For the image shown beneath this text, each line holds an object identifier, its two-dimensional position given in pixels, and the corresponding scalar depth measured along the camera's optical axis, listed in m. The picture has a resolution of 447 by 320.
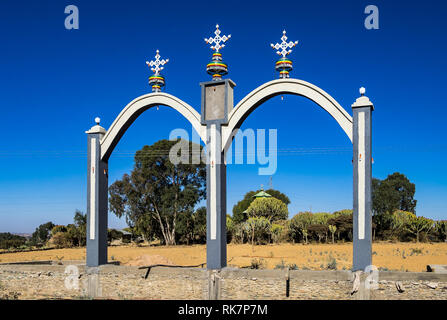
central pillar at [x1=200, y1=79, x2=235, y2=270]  10.75
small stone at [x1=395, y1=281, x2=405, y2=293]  8.88
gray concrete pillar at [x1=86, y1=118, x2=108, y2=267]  11.90
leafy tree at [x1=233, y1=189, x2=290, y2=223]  52.98
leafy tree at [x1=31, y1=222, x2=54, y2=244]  34.40
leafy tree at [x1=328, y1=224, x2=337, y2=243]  25.72
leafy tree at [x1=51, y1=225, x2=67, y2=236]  32.66
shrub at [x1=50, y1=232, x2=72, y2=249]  29.92
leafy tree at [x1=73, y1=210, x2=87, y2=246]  30.38
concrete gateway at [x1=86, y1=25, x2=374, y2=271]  9.45
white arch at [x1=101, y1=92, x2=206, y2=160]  11.34
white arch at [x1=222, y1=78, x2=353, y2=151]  9.80
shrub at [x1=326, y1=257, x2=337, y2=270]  13.11
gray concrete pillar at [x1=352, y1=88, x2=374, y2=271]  9.30
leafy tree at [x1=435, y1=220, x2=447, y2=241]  26.32
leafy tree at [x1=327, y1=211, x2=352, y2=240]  26.36
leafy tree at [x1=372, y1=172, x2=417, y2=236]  41.00
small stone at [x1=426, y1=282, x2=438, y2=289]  8.68
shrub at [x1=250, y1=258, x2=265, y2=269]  13.61
